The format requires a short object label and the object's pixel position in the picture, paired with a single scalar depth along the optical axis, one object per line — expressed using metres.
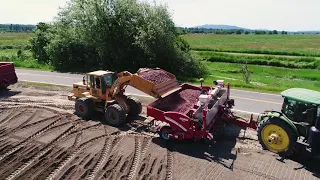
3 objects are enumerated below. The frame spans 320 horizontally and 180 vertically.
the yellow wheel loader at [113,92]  12.55
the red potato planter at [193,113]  10.74
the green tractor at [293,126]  9.51
